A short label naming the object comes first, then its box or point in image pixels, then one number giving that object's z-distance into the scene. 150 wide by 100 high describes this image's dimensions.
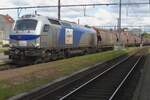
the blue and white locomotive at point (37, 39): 16.09
